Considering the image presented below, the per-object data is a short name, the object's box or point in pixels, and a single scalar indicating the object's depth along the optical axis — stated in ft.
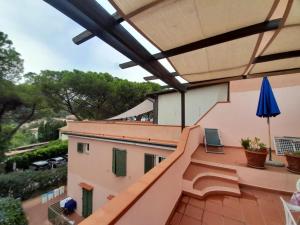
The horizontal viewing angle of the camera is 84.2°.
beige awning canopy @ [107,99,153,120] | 37.57
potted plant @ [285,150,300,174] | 11.70
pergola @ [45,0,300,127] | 6.27
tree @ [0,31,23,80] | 39.26
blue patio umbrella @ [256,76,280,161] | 13.12
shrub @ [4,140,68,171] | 49.53
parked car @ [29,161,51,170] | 49.90
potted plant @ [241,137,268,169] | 12.57
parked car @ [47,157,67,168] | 53.47
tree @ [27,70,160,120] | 49.65
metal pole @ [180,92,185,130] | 18.47
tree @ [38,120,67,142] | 88.00
